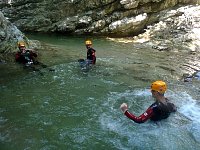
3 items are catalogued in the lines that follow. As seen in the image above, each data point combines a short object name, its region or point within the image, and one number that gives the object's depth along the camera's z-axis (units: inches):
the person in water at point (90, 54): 272.6
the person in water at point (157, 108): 151.7
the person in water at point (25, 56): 273.0
